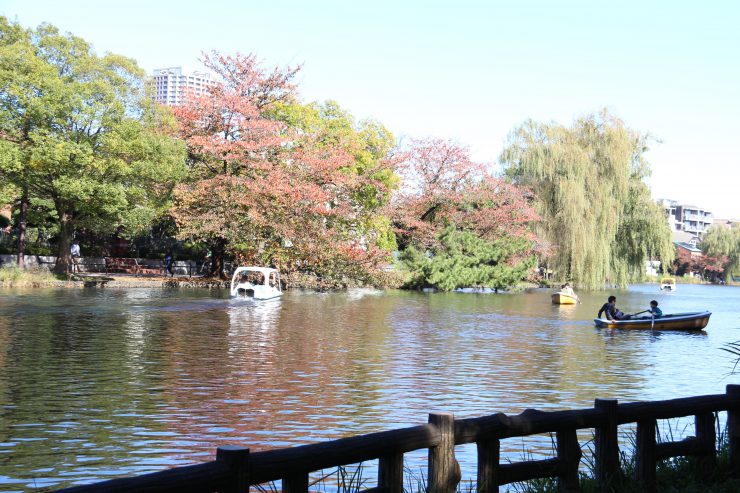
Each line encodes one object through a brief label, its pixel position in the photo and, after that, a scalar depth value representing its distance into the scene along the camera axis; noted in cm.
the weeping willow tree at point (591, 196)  5544
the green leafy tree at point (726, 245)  11444
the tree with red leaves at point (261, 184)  4622
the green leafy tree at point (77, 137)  4022
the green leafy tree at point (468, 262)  5581
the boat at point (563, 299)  4344
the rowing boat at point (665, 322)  2981
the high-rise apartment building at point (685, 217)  19262
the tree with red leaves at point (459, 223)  5647
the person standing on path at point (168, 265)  5512
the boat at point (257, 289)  3938
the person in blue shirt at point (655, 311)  2994
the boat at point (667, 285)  8442
